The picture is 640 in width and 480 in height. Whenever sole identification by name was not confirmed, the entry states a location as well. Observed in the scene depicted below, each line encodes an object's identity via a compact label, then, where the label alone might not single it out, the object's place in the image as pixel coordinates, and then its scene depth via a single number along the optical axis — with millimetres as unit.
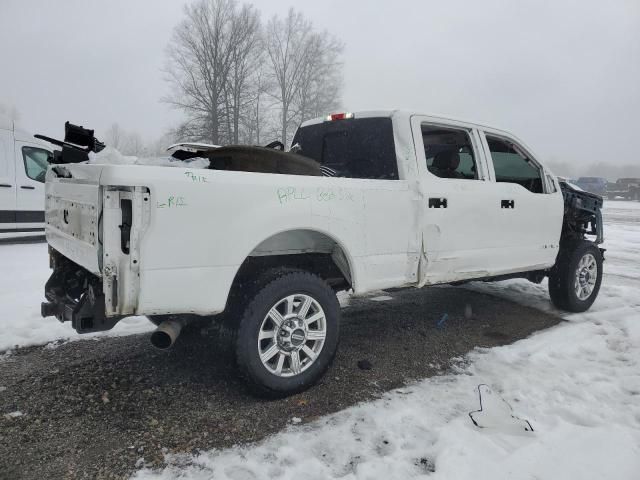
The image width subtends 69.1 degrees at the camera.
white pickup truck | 2459
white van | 9438
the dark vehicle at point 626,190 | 33250
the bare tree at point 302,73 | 39625
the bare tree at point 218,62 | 34062
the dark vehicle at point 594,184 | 33625
